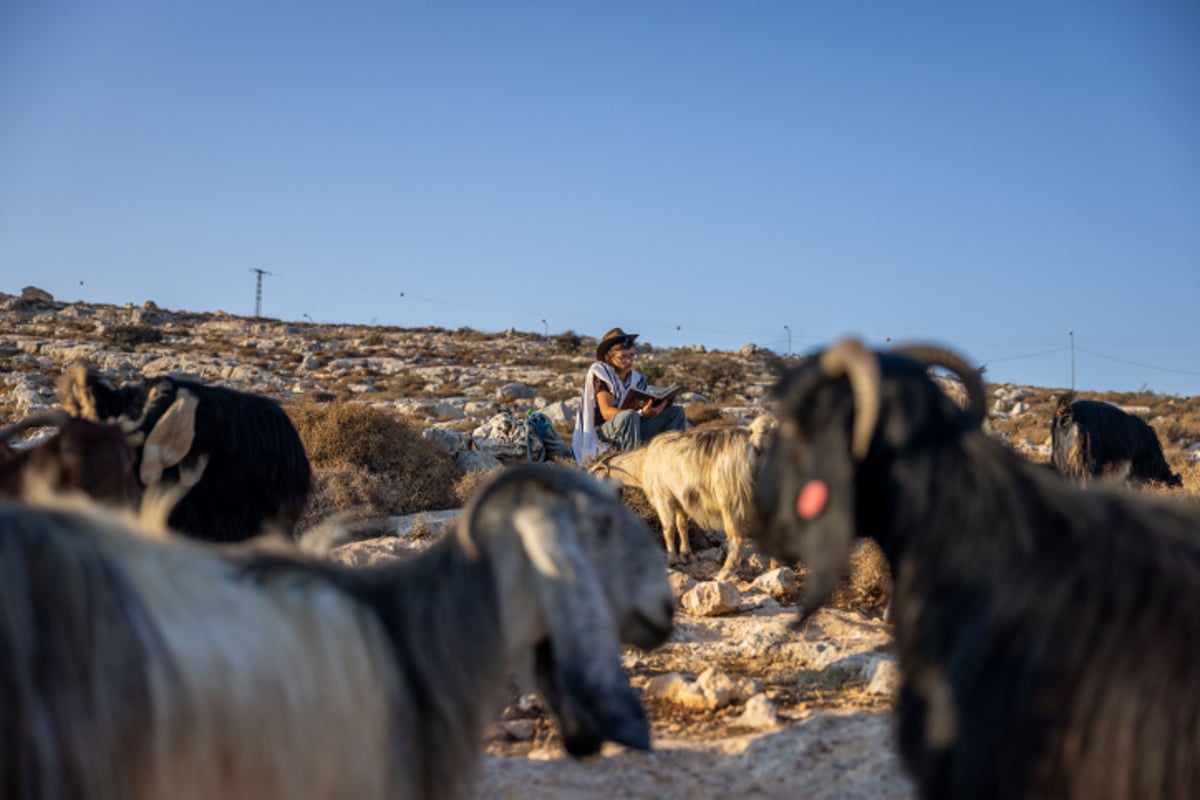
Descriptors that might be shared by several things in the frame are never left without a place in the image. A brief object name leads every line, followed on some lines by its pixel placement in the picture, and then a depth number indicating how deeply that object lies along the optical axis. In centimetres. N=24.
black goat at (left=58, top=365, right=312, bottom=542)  484
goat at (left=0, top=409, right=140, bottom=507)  341
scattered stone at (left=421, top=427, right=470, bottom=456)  1416
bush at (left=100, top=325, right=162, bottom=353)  3803
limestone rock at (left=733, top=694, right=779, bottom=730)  491
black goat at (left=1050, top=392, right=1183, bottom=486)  785
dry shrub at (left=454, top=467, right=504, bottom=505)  1172
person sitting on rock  1058
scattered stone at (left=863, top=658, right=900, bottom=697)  523
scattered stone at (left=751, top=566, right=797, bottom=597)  832
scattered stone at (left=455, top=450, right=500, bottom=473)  1359
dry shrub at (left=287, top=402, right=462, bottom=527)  1138
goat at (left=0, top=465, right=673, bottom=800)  196
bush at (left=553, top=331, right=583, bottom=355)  4759
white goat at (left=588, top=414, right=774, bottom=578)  898
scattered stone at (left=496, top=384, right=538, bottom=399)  2742
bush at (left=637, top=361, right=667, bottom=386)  2564
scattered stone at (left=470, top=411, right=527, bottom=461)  1384
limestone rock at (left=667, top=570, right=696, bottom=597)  826
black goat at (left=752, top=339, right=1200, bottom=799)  210
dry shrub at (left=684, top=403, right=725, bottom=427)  1886
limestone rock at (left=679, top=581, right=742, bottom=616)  759
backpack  1359
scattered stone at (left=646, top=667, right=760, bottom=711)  530
